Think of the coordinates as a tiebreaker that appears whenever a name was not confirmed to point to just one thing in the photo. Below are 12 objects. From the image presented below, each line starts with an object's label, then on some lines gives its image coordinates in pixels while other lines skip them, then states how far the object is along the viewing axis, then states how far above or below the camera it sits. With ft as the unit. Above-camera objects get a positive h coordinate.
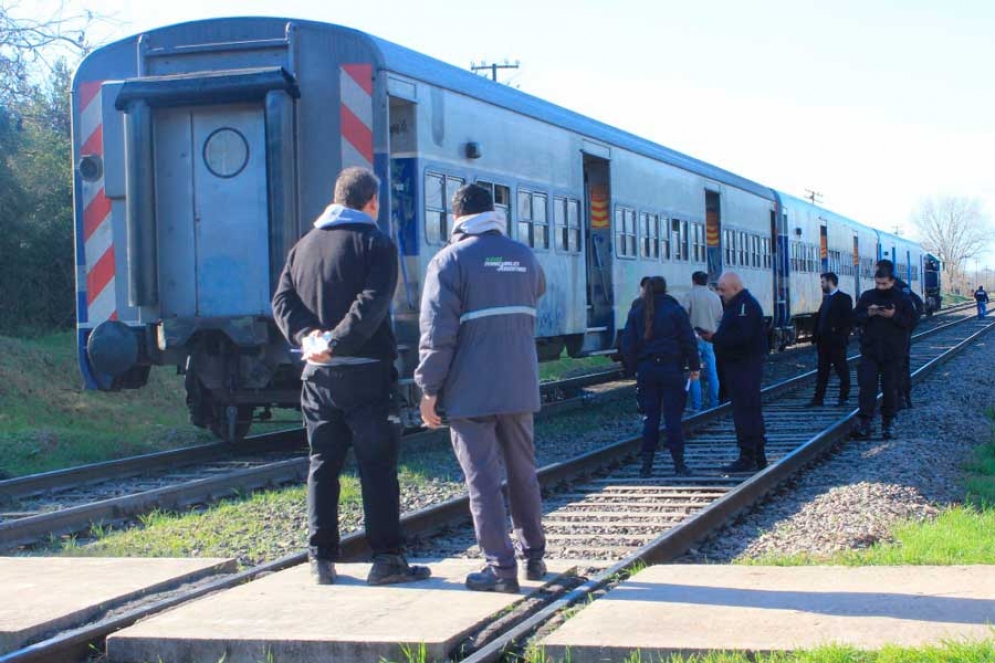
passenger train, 36.22 +4.37
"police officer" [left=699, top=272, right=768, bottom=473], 34.30 -1.30
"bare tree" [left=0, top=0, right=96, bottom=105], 63.52 +14.23
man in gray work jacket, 19.01 -0.64
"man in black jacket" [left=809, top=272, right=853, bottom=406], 52.16 -0.99
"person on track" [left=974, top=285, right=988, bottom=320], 178.91 +0.63
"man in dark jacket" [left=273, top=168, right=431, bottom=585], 19.24 -0.55
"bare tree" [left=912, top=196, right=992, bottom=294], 522.88 +24.69
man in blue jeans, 48.98 +0.26
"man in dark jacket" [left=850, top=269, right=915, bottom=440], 41.37 -0.86
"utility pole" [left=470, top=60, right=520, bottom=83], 170.30 +33.16
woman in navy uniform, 34.12 -1.19
